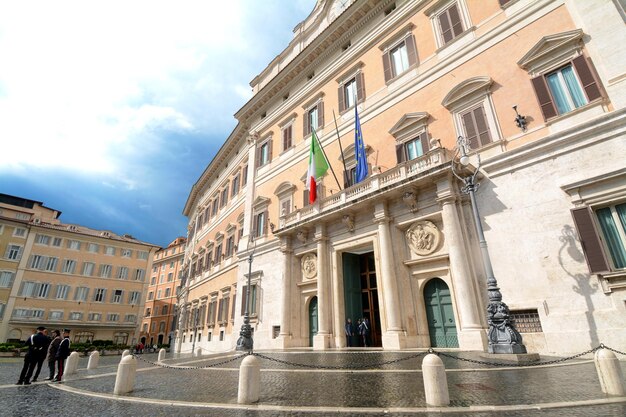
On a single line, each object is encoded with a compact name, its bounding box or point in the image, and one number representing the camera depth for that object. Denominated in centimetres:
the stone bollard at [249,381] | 481
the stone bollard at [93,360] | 1265
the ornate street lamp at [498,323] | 778
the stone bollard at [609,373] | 420
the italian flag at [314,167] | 1606
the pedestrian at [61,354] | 902
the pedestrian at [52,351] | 918
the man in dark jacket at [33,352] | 866
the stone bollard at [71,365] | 1062
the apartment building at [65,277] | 3697
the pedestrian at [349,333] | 1415
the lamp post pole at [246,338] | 1588
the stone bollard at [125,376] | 612
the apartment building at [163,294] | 5519
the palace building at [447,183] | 917
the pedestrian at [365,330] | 1396
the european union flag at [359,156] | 1460
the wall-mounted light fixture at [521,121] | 1092
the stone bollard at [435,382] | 414
